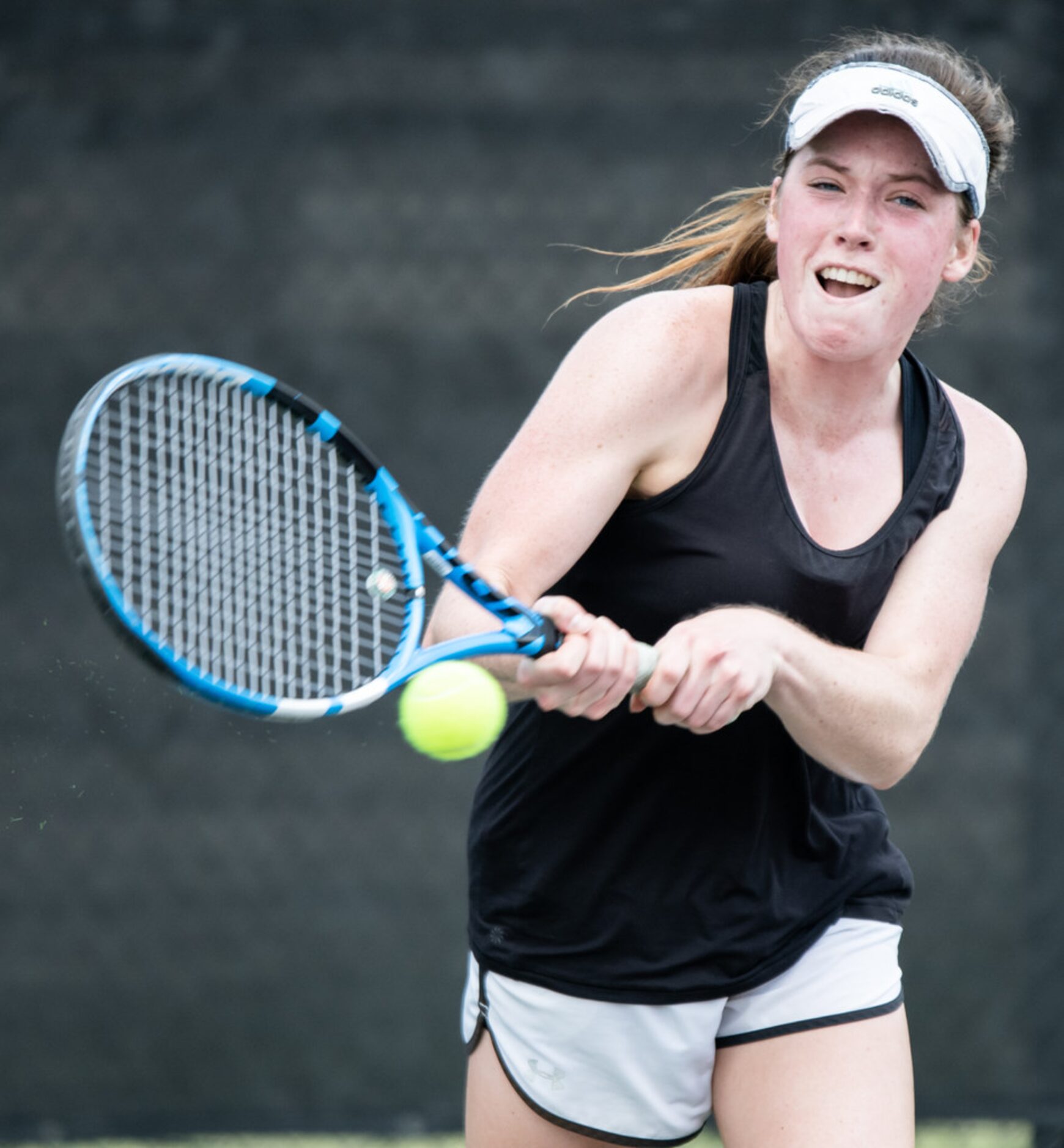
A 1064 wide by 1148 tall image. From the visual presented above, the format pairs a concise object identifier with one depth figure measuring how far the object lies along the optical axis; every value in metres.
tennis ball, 9.00
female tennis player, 9.16
